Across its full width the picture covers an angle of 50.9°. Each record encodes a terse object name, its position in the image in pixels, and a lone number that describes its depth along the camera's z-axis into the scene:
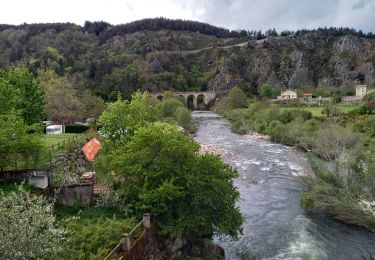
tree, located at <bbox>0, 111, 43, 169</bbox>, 27.98
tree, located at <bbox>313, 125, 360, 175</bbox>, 36.41
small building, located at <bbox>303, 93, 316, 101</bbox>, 138.88
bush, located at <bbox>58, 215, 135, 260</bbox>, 18.73
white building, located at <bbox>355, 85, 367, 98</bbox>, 131.01
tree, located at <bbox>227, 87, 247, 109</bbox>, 126.81
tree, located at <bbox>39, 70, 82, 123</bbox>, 66.00
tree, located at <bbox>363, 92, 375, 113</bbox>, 79.62
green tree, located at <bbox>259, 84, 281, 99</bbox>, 163.62
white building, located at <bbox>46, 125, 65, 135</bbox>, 55.84
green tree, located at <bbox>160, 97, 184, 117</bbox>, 102.22
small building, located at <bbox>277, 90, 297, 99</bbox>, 151.77
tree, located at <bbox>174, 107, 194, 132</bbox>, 90.19
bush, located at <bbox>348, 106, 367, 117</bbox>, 78.26
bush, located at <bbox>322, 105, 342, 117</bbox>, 81.19
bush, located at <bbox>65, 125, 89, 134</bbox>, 60.69
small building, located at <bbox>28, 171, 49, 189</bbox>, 27.47
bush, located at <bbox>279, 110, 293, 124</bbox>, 82.38
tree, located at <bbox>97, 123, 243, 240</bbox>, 23.80
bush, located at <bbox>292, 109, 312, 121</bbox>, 79.27
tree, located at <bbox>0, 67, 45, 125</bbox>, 44.81
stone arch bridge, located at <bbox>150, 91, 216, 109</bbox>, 194.00
